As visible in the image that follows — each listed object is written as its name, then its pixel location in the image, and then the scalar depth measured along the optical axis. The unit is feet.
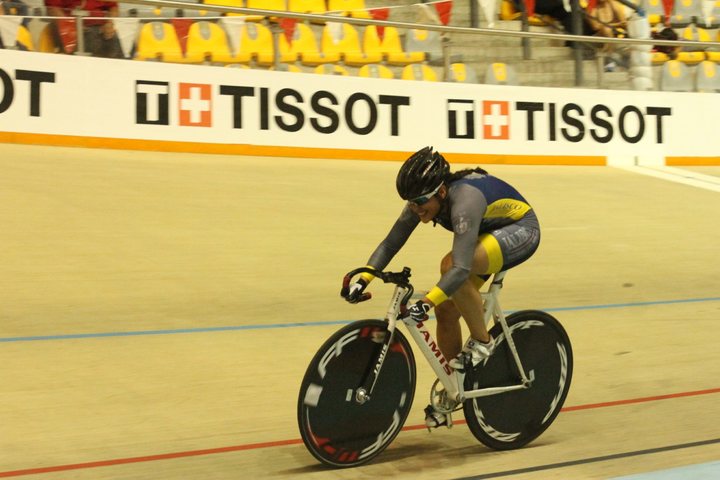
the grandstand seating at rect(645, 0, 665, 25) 44.24
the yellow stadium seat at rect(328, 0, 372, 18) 37.22
